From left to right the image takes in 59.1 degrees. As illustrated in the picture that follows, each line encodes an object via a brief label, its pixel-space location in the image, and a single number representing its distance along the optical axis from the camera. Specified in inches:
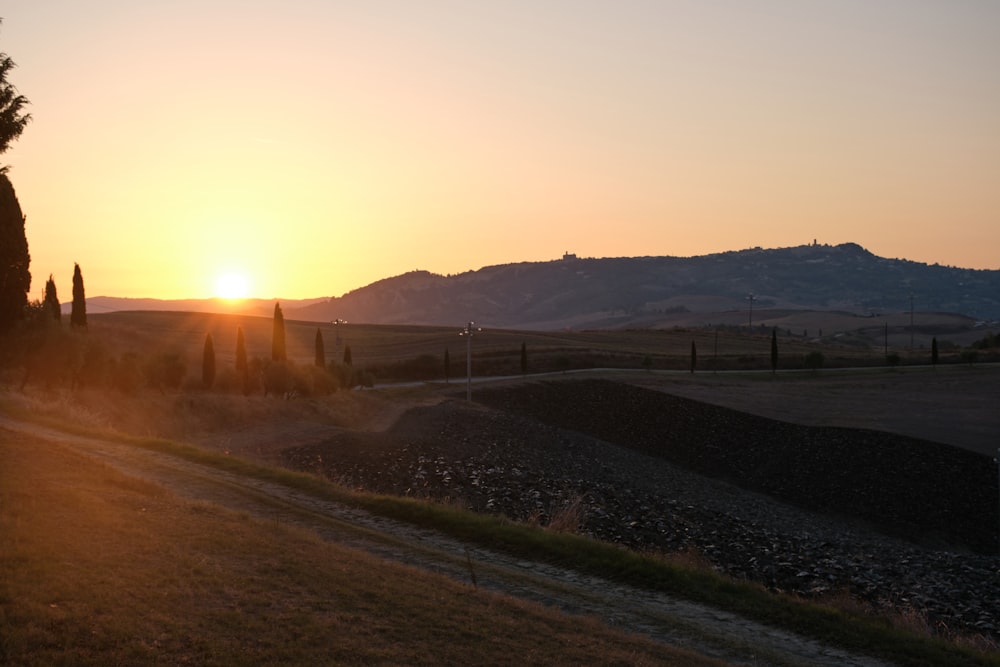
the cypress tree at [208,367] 2247.8
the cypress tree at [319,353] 2809.1
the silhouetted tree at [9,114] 871.6
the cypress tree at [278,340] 2422.5
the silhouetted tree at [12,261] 1398.9
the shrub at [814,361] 3862.0
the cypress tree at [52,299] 1769.2
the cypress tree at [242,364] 2196.1
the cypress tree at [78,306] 2225.6
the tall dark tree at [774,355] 3730.3
